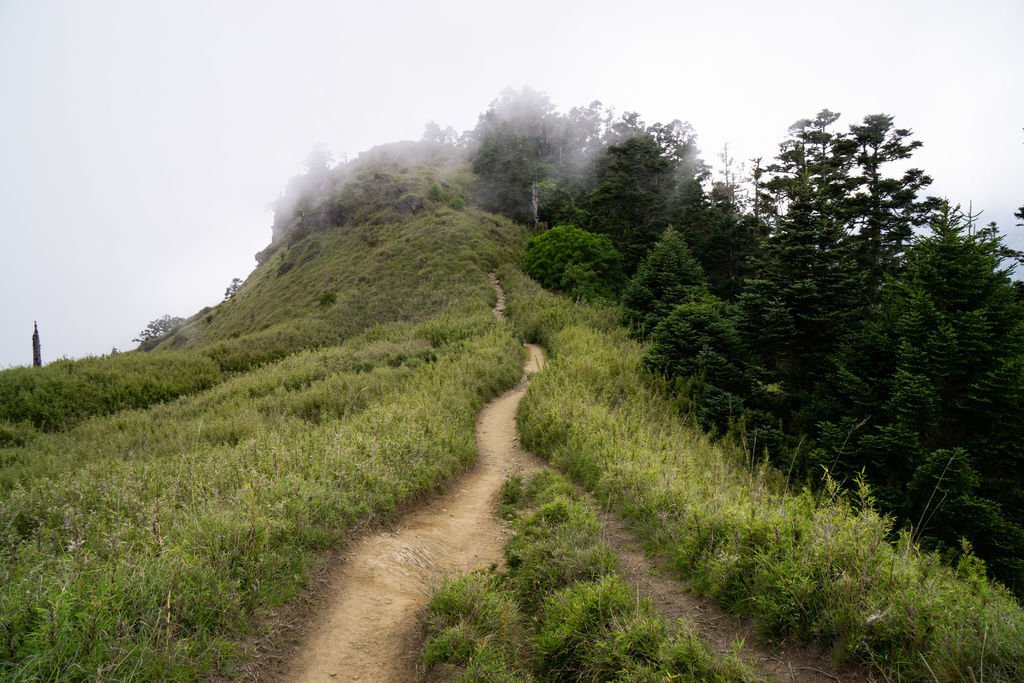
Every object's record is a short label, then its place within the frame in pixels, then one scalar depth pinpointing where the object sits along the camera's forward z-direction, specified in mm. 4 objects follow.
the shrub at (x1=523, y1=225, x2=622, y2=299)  34781
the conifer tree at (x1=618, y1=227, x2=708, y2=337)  25328
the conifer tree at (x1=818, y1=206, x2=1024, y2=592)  10461
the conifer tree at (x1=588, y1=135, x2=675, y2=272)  39281
